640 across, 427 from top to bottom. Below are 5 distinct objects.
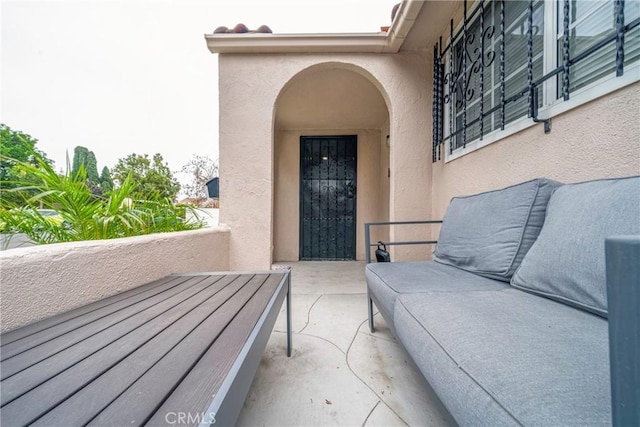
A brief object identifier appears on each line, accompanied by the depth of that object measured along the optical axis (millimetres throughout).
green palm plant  1229
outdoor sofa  459
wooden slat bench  447
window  1151
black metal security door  4535
